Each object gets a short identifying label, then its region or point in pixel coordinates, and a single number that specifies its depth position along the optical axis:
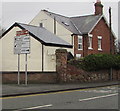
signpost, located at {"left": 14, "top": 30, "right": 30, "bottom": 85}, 18.81
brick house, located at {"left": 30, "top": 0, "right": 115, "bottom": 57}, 34.78
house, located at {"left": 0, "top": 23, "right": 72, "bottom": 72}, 24.13
